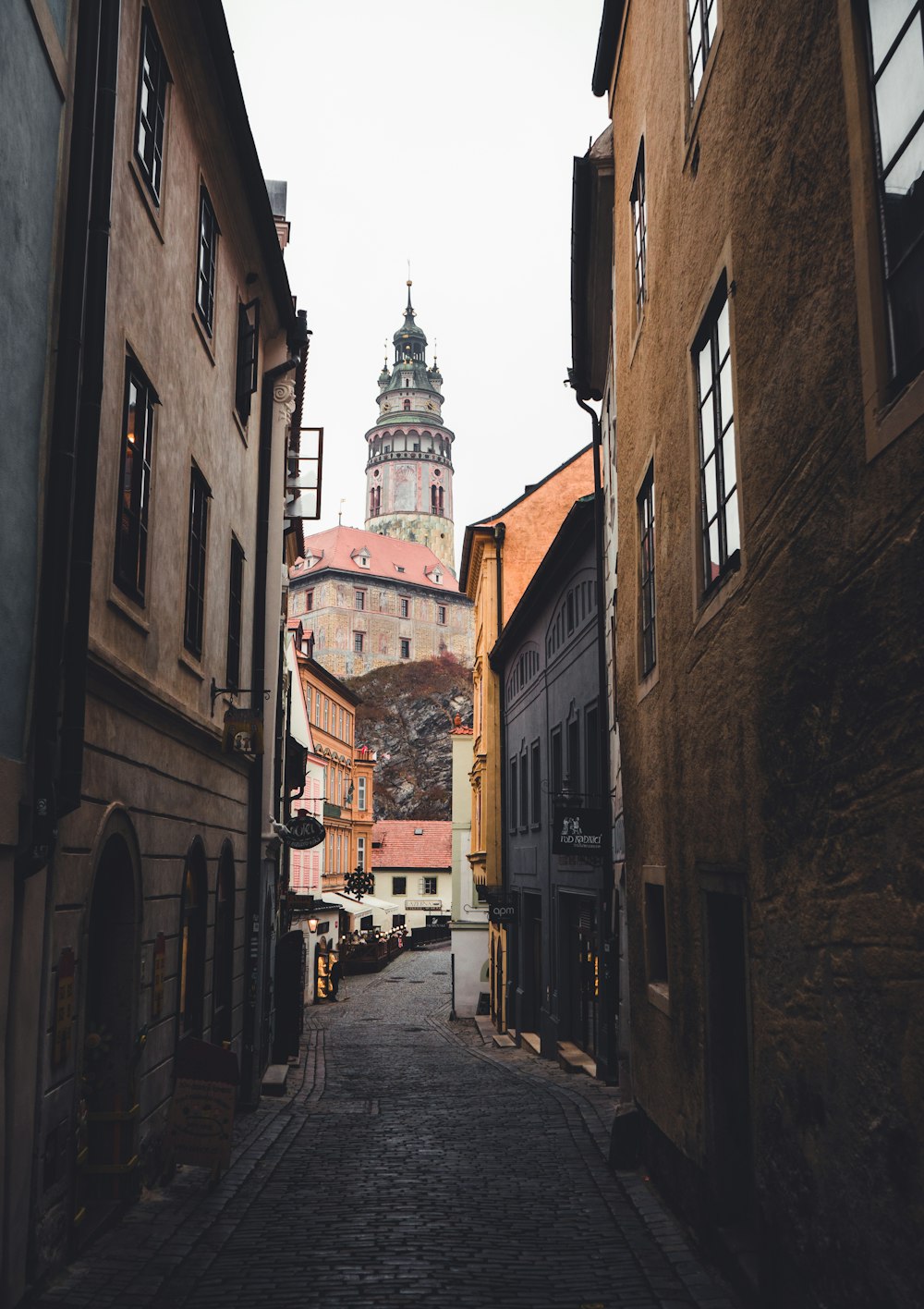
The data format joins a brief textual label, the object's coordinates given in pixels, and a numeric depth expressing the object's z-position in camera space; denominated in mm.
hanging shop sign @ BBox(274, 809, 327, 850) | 19172
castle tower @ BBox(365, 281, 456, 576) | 139000
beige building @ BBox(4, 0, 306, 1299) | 7547
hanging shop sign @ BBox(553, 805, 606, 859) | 16719
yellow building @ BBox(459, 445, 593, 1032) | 32062
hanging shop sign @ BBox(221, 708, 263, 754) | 13672
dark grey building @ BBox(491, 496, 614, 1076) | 18281
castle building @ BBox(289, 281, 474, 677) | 113562
